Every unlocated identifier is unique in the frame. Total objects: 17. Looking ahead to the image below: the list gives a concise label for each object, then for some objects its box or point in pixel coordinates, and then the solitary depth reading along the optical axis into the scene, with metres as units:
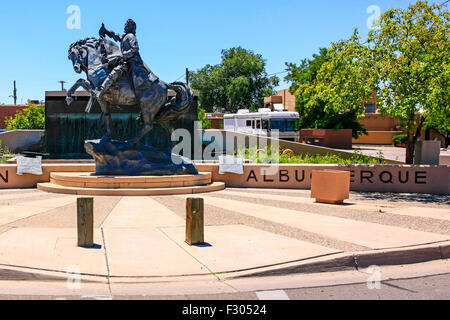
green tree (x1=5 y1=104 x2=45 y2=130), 33.16
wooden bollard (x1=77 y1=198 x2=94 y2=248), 8.30
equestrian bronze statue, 15.06
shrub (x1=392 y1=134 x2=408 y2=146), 48.94
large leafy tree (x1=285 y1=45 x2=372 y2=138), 15.24
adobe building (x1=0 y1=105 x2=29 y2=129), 51.59
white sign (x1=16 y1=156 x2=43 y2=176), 15.91
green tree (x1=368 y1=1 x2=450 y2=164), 14.05
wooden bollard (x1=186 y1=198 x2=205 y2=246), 8.58
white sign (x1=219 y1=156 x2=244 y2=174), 16.91
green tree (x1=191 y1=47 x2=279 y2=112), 68.88
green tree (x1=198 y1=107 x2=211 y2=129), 36.50
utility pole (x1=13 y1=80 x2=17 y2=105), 71.39
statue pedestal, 14.30
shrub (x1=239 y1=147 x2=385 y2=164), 19.14
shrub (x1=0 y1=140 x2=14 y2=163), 20.26
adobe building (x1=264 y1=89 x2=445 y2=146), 55.22
